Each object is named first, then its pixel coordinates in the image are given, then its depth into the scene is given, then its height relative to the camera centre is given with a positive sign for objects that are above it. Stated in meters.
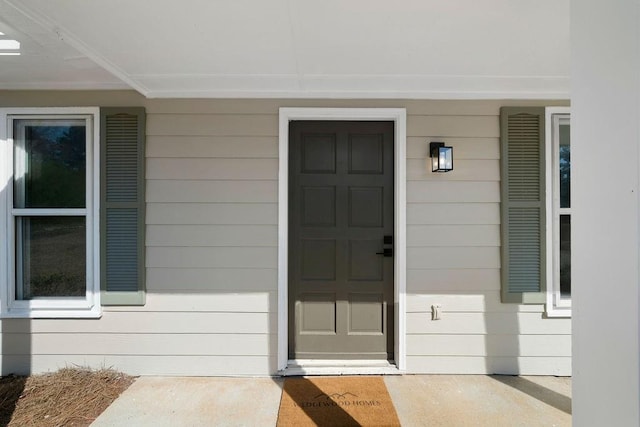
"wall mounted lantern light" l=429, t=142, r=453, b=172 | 2.64 +0.44
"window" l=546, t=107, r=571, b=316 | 2.76 +0.02
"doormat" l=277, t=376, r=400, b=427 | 2.19 -1.31
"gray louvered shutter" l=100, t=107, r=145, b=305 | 2.73 +0.07
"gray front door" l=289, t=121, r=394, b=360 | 2.83 -0.19
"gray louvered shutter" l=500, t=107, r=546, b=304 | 2.75 +0.09
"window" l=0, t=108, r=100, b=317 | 2.75 +0.01
